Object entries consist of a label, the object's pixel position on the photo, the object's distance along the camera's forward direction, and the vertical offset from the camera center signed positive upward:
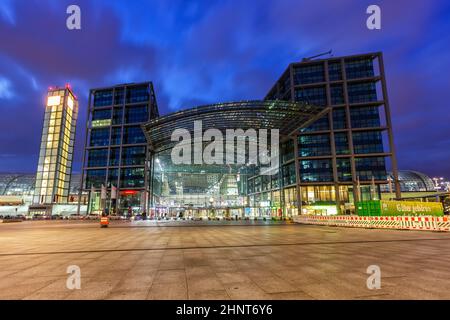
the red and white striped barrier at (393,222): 21.42 -2.08
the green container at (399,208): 30.20 -0.76
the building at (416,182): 98.59 +7.94
